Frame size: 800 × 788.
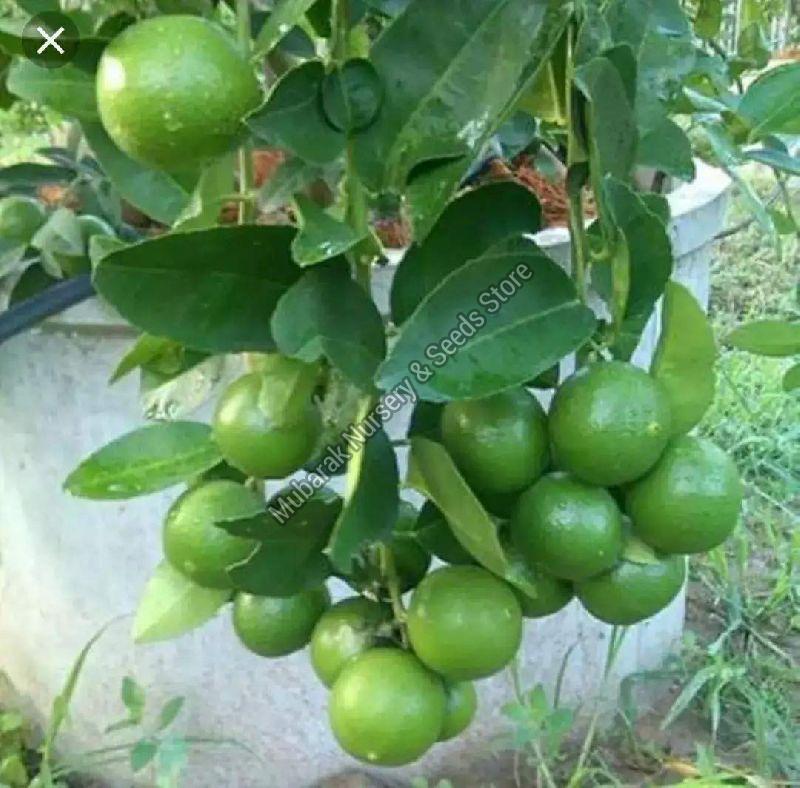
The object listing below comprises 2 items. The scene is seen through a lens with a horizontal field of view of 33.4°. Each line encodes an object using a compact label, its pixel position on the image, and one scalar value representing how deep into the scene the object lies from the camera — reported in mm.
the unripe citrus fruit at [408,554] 545
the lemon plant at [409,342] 442
